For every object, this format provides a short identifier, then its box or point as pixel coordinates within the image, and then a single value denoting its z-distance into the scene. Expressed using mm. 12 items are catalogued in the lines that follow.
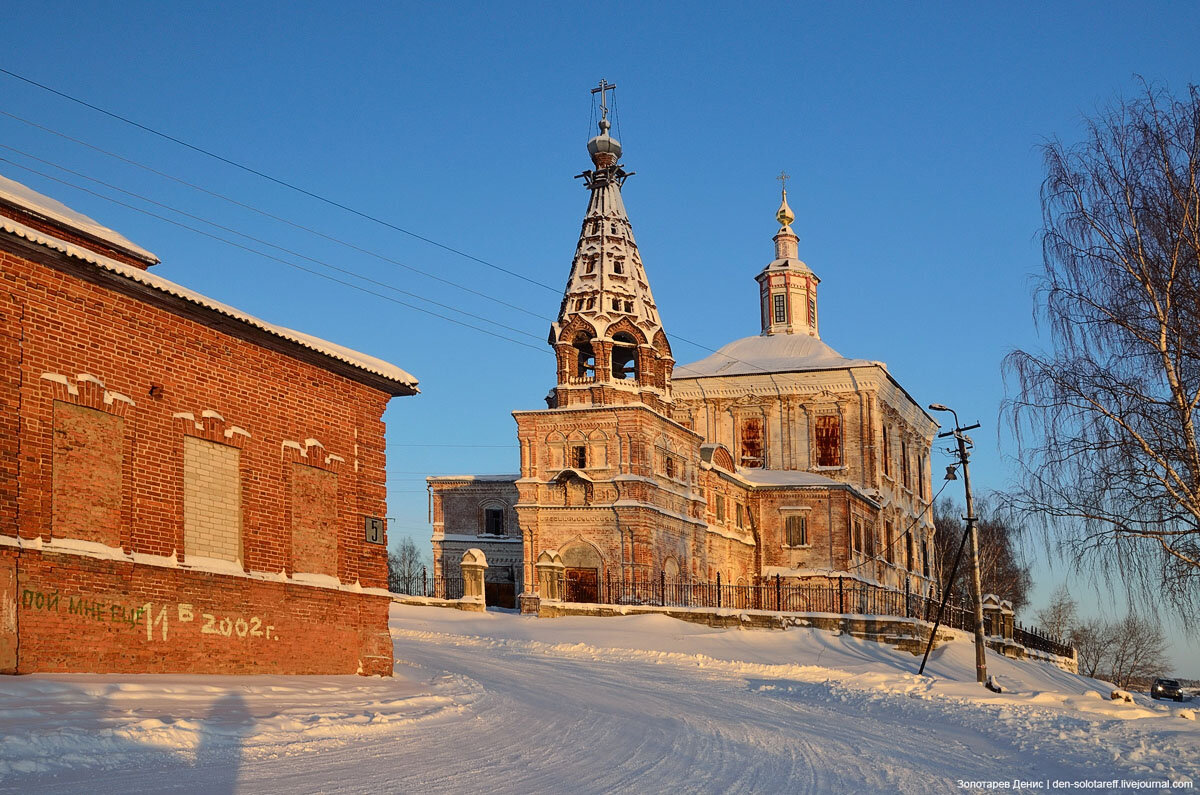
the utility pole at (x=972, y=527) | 27609
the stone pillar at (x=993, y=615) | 47594
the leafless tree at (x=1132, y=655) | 69000
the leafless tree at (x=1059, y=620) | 78000
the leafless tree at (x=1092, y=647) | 75250
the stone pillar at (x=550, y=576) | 37156
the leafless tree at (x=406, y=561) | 101125
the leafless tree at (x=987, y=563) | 67250
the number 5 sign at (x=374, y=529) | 18484
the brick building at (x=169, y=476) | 12828
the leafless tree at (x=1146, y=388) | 17094
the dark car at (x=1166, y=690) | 43938
